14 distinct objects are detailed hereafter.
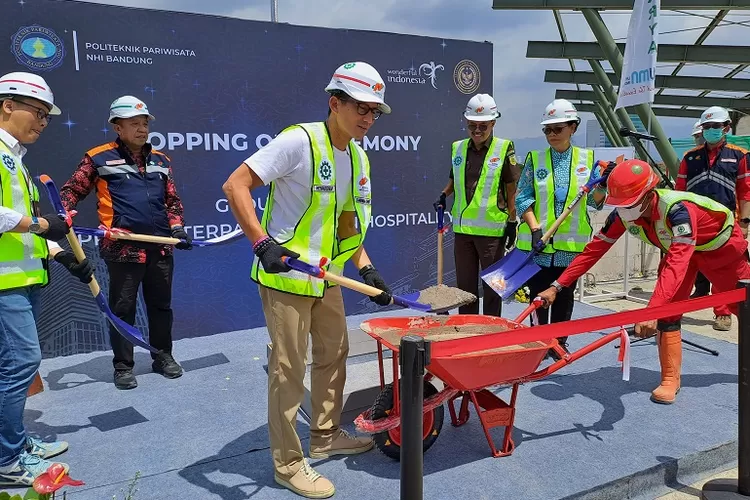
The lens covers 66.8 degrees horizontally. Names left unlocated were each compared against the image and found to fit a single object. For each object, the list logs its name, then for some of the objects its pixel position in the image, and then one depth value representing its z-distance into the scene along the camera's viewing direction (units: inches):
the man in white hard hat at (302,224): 83.6
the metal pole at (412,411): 70.4
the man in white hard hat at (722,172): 204.5
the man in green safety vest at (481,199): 162.1
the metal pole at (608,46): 366.0
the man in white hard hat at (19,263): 90.9
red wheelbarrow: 94.7
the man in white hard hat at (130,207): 138.9
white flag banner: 196.5
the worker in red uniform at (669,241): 116.0
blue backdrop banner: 164.9
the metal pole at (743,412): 92.6
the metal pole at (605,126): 893.8
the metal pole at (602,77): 555.2
